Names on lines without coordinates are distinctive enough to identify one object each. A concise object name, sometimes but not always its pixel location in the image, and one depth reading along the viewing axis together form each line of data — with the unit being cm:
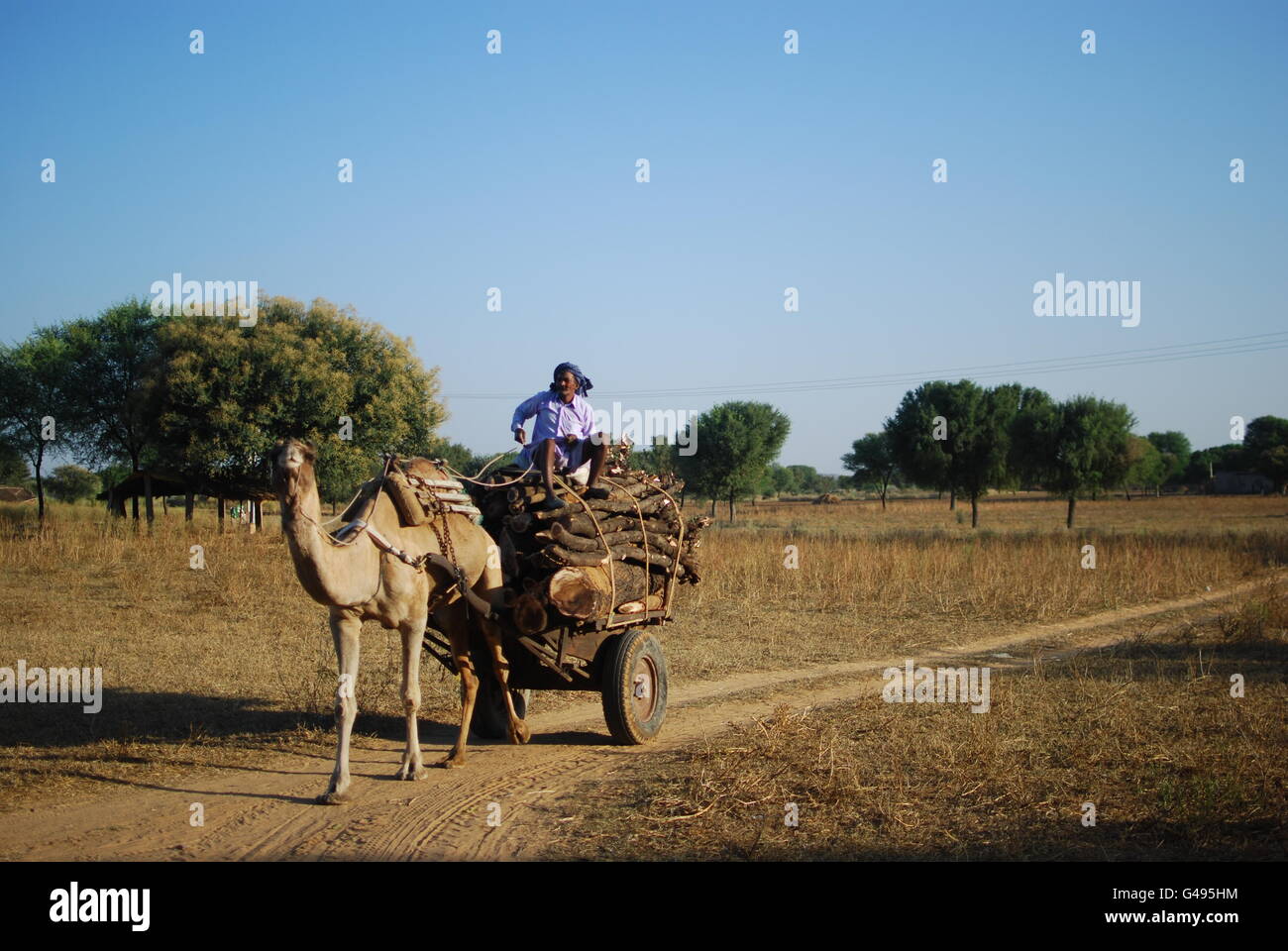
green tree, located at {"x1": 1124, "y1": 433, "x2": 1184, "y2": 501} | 4784
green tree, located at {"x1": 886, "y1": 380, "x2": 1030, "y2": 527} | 5178
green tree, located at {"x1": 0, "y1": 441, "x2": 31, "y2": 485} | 3610
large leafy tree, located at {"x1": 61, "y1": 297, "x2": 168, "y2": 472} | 3216
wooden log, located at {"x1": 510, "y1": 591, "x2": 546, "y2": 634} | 838
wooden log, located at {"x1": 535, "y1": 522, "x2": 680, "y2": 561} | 852
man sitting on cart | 948
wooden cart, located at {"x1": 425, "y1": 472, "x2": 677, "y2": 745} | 881
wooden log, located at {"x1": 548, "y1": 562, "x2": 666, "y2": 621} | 841
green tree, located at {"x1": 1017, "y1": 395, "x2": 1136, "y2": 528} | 4769
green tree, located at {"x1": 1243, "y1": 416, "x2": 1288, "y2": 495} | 7744
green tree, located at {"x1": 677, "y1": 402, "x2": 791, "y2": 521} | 5562
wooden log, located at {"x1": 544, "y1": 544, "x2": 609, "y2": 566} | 841
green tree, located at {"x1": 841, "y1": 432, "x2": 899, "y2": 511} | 8275
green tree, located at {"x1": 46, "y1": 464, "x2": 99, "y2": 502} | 6356
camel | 677
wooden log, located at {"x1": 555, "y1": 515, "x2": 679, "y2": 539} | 873
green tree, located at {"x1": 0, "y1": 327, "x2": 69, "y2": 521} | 3247
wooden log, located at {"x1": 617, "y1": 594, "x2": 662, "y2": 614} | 953
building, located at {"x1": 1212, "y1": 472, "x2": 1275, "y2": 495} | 8506
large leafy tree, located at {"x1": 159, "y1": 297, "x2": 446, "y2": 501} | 2678
